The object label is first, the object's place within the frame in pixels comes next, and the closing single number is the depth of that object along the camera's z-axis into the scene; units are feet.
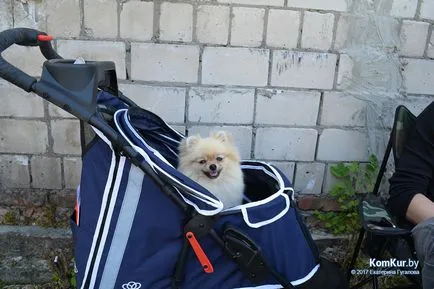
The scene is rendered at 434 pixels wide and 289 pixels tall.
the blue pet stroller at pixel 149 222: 5.03
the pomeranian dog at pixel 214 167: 6.88
